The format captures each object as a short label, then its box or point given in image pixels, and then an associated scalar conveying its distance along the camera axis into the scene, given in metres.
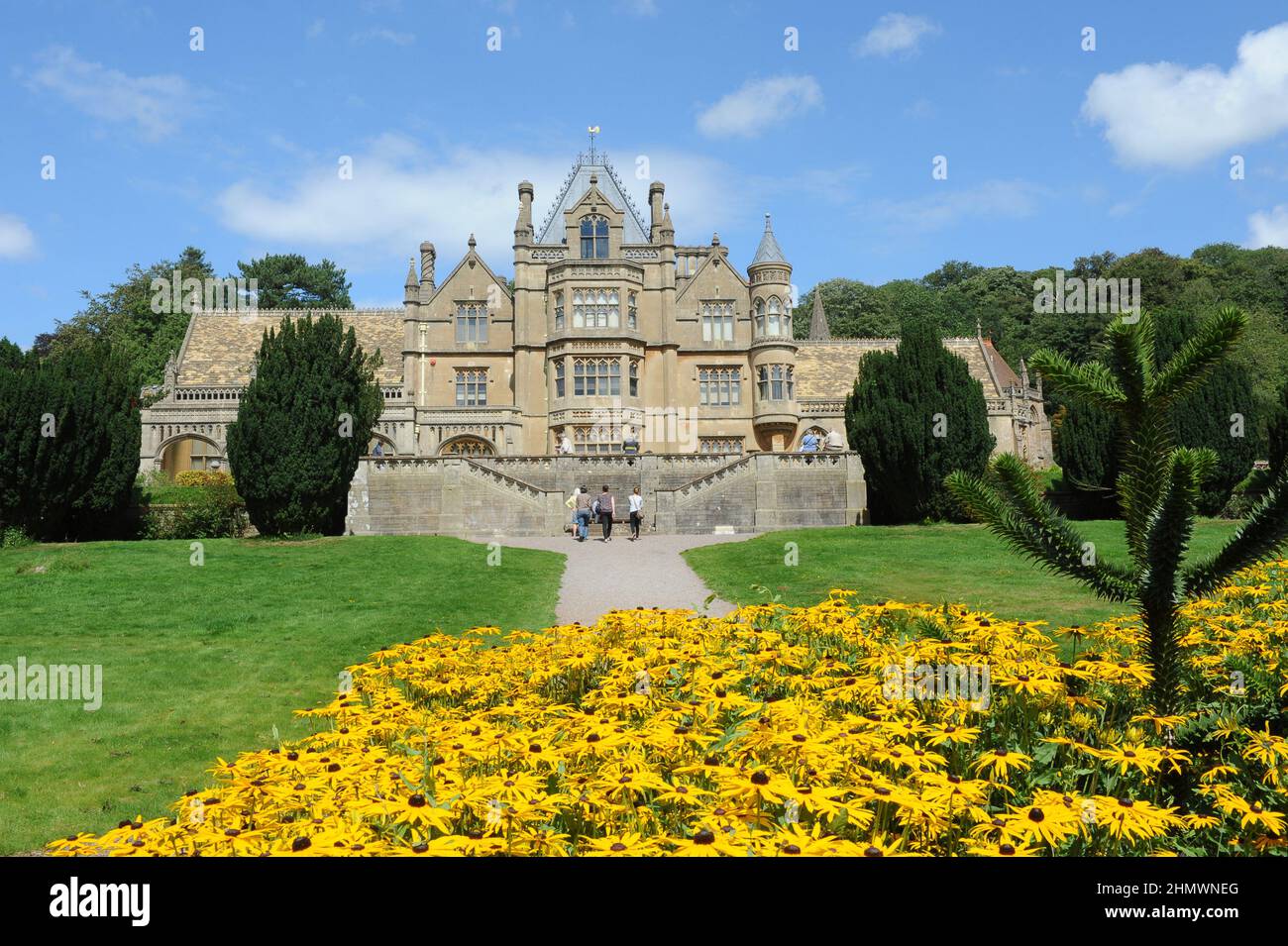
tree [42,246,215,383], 52.66
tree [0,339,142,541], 23.25
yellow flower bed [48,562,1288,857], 3.41
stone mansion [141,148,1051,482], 41.62
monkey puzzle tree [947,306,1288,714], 4.63
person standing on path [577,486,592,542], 26.58
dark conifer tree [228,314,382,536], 24.56
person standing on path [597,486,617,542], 26.62
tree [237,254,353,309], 72.19
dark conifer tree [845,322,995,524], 27.78
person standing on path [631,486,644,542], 26.61
